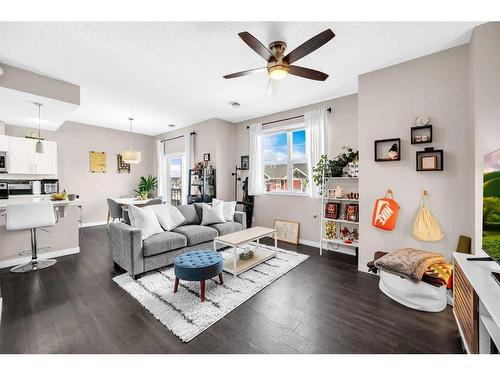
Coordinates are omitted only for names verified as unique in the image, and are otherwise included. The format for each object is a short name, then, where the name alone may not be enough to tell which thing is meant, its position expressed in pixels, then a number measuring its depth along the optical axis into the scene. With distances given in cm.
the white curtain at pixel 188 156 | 559
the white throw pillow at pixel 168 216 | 329
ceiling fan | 171
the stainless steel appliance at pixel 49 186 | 457
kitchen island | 298
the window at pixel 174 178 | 657
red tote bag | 265
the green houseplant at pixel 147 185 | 652
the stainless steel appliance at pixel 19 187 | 435
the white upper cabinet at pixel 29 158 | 423
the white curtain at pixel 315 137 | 386
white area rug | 186
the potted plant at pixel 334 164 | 349
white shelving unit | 340
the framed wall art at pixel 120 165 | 629
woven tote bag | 240
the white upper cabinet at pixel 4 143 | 405
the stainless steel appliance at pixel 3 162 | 400
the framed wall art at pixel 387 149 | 265
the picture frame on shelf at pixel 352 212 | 331
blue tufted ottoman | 217
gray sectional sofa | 262
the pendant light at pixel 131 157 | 497
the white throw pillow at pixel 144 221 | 289
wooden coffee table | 276
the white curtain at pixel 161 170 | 672
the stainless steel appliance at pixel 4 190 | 382
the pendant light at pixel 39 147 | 357
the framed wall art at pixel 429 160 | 240
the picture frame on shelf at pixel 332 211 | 354
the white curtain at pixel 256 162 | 477
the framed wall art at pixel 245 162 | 508
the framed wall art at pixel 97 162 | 579
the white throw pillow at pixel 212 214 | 386
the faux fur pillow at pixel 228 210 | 417
